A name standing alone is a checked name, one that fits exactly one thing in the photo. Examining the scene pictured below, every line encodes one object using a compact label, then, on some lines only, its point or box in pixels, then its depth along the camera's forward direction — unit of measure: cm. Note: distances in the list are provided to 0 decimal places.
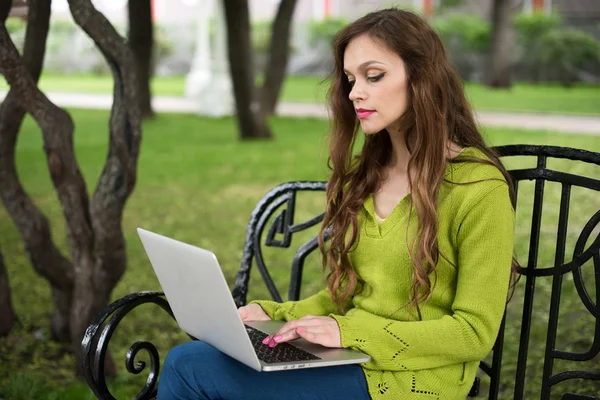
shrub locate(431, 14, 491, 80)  1107
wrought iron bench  210
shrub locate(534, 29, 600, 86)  956
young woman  190
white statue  1149
